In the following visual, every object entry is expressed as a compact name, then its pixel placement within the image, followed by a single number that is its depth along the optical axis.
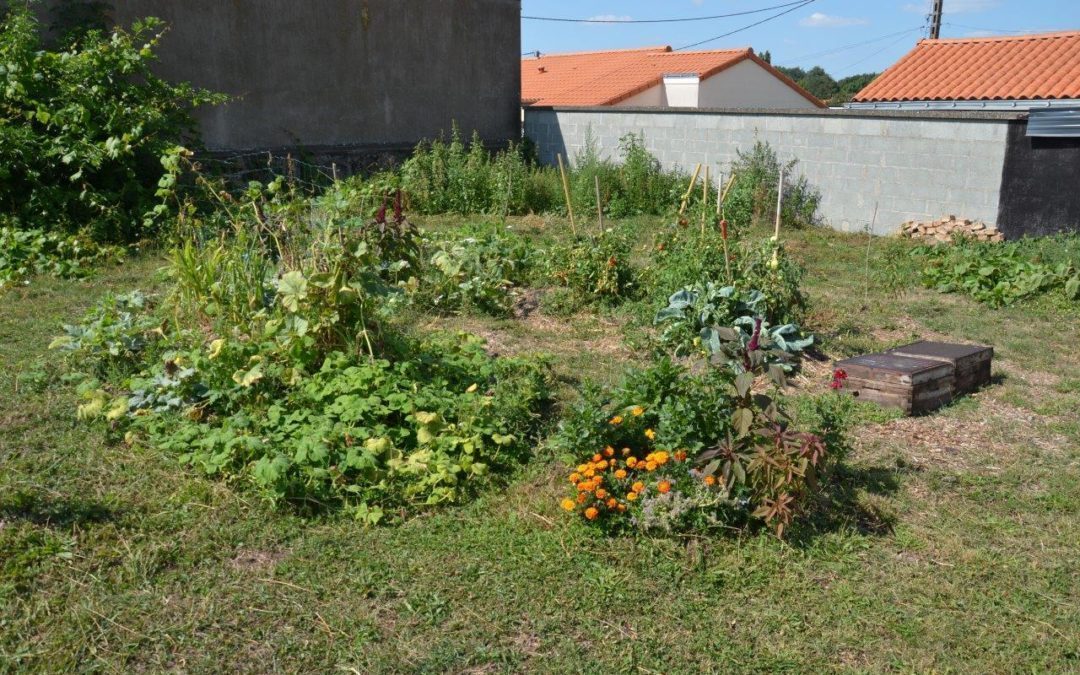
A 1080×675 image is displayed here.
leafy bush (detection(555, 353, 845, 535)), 4.01
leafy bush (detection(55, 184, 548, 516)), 4.39
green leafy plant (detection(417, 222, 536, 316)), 7.58
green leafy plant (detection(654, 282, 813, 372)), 6.54
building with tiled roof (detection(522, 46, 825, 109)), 22.66
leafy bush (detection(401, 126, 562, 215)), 13.03
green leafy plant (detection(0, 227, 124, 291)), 8.47
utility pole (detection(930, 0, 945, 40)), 28.27
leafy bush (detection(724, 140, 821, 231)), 12.43
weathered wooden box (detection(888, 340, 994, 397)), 5.96
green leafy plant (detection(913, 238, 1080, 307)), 8.52
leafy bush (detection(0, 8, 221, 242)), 9.42
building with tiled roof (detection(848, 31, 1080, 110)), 17.41
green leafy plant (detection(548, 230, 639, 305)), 7.80
